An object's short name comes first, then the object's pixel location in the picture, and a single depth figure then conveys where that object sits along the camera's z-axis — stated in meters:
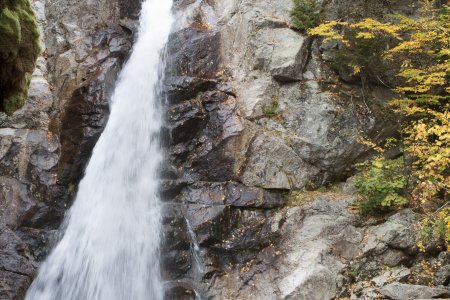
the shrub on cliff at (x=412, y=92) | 6.79
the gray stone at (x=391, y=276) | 7.05
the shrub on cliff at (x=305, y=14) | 10.66
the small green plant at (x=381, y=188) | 7.76
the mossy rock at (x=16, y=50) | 5.13
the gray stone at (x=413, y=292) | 6.48
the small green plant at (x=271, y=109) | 9.91
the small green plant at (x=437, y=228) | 6.43
